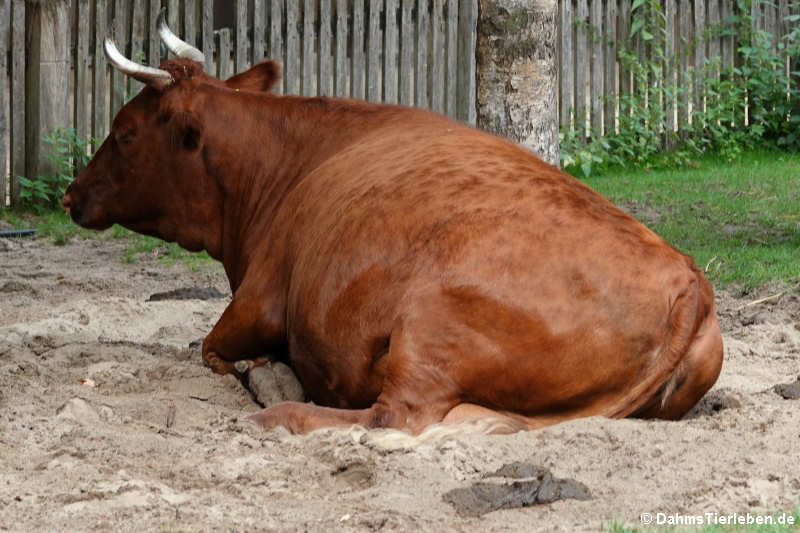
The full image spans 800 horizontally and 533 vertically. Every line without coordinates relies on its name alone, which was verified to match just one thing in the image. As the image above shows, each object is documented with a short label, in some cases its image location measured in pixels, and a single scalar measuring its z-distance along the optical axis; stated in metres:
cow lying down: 8.34
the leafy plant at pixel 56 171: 21.31
